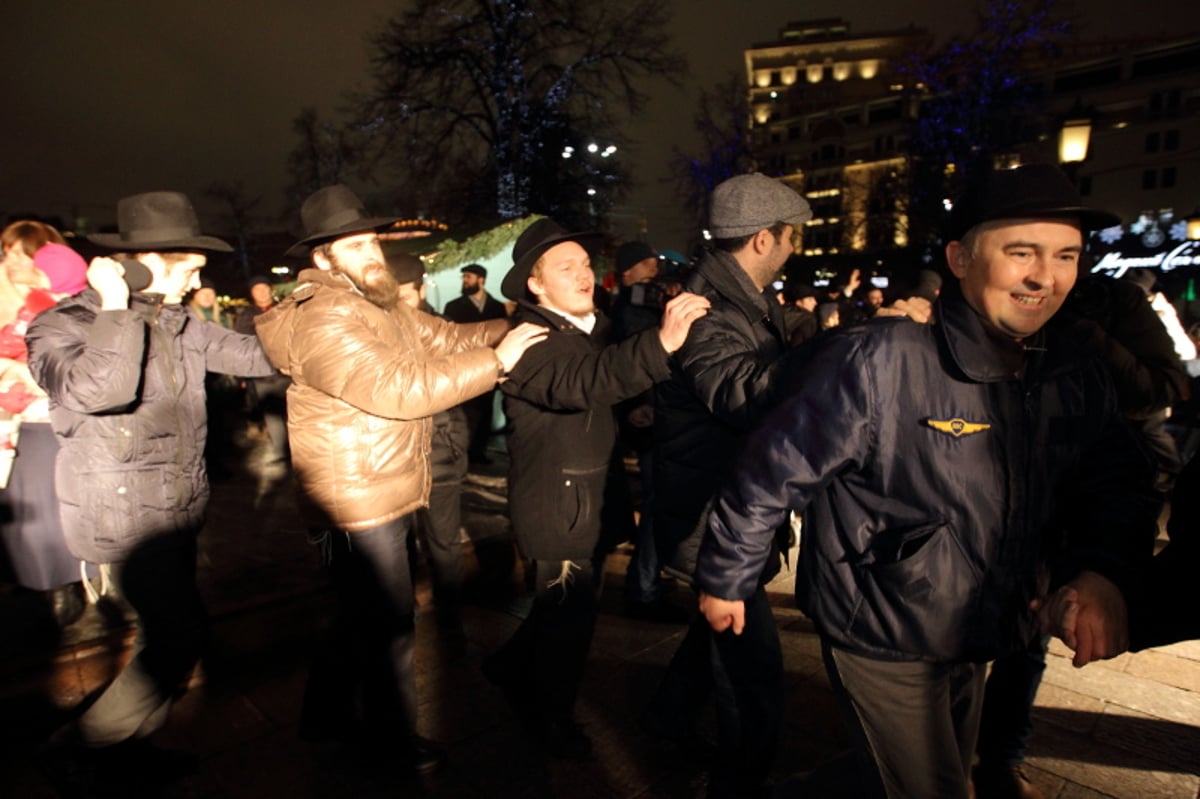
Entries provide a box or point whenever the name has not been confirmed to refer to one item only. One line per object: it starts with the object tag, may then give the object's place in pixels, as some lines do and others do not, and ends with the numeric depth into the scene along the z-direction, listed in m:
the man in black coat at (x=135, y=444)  2.43
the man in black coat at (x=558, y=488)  2.83
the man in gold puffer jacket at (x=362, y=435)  2.43
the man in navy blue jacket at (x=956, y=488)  1.71
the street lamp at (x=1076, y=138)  9.10
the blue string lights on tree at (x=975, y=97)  23.59
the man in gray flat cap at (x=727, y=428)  2.40
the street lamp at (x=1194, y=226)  18.02
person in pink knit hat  3.56
